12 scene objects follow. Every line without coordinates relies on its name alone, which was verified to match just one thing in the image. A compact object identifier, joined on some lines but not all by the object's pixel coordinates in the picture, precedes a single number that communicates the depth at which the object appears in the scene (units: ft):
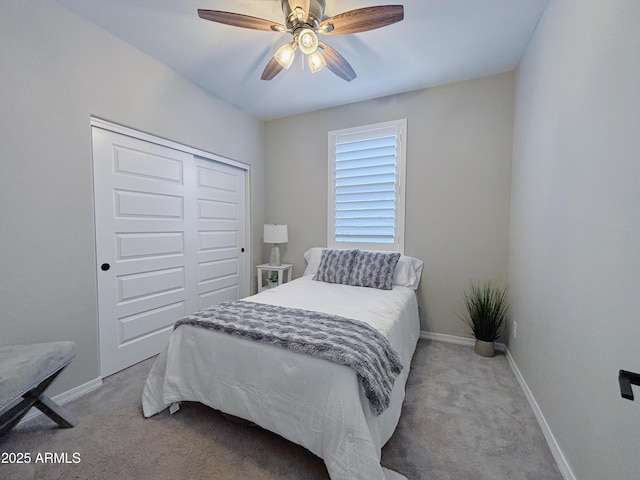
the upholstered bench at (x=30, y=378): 4.16
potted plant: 8.12
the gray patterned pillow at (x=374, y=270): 8.66
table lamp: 11.28
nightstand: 11.38
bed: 3.76
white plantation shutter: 9.85
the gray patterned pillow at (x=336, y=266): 9.24
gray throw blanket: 4.01
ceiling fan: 4.94
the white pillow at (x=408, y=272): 9.14
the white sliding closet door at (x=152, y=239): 7.04
